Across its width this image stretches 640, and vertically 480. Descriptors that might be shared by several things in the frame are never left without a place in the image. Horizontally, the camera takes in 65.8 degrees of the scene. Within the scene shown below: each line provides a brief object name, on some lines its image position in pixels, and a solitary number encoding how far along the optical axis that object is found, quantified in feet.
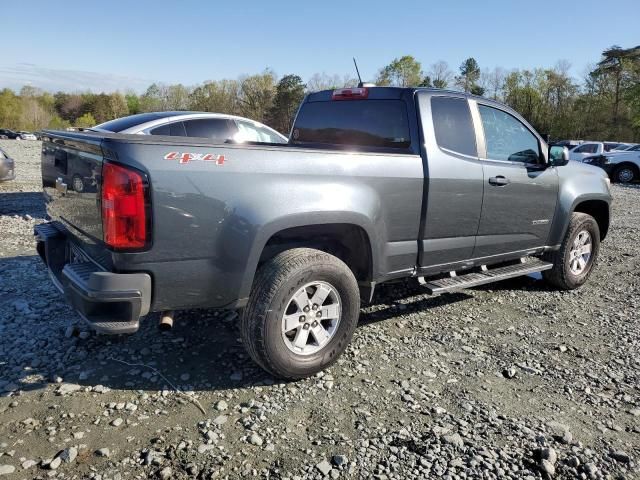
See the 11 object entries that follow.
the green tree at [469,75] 240.12
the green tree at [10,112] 324.80
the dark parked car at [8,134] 230.27
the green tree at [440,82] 226.17
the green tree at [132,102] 393.91
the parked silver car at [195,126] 23.44
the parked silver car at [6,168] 32.43
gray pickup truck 8.83
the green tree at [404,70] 272.31
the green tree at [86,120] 315.12
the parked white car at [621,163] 66.23
